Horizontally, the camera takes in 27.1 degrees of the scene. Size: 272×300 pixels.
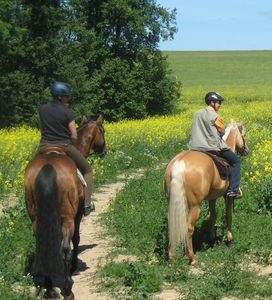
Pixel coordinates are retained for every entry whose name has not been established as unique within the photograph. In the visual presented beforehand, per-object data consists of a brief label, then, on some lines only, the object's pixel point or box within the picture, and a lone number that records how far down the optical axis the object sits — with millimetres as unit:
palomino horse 8180
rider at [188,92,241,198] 8727
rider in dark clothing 7641
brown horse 6832
